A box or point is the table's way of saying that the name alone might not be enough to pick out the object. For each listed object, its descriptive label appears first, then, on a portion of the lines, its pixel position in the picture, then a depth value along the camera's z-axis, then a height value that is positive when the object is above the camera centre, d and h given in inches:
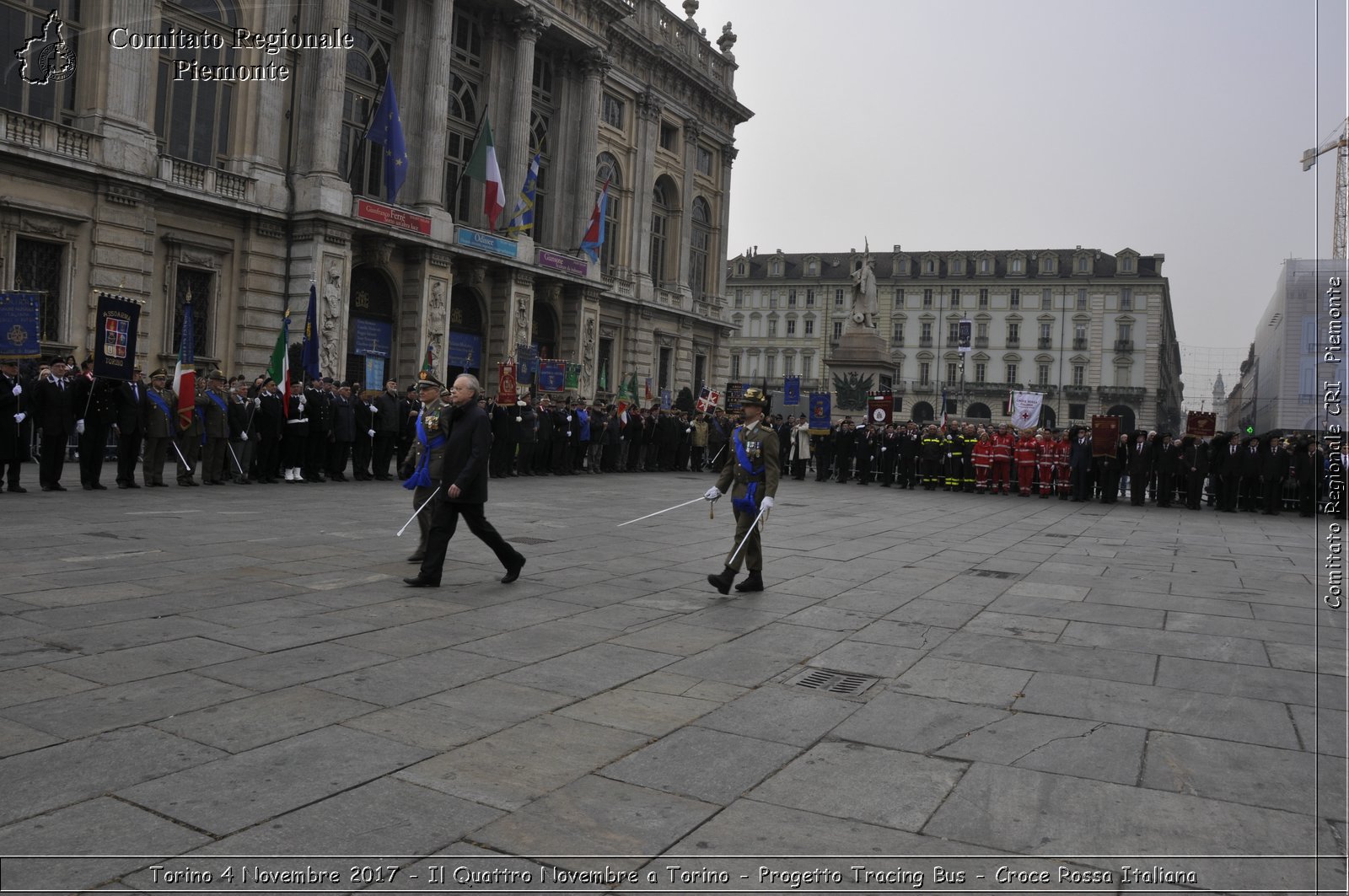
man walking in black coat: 350.0 -7.3
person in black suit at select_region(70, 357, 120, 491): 597.9 +17.3
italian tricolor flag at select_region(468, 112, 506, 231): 1187.9 +352.7
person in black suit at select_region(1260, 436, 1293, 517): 931.3 +27.9
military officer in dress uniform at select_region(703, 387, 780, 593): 379.6 +1.4
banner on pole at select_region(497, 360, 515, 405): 954.7 +78.8
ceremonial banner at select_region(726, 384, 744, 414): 1309.1 +106.9
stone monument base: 1451.8 +167.3
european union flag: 1057.5 +343.9
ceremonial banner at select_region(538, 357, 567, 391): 1239.5 +117.4
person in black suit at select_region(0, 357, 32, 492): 546.9 +11.4
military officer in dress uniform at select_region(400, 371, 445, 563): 389.9 +3.3
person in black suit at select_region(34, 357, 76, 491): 572.1 +14.0
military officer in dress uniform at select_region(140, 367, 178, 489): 635.5 +15.0
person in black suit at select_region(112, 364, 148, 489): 617.3 +15.4
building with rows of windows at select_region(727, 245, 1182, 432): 3651.6 +628.1
